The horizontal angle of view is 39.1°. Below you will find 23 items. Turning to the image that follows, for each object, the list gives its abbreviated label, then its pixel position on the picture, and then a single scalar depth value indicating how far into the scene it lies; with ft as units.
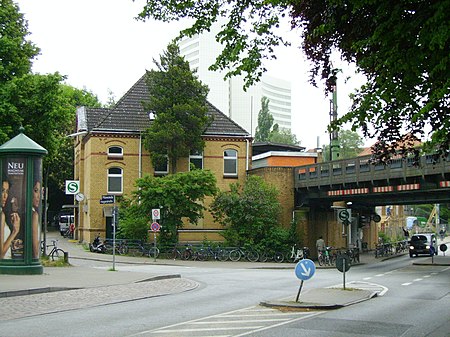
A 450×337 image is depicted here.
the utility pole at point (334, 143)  118.70
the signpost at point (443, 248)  130.31
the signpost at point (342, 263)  59.98
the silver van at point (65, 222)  178.40
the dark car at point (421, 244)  155.53
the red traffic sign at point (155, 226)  109.77
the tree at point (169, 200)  120.26
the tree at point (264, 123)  350.64
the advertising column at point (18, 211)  69.51
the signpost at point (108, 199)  87.51
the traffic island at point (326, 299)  48.42
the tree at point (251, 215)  126.21
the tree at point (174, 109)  134.51
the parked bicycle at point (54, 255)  94.28
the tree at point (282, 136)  336.02
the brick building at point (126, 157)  139.23
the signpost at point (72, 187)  91.76
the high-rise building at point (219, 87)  506.07
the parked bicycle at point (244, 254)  123.85
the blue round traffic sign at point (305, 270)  49.88
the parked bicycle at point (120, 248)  126.00
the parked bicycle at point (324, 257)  120.54
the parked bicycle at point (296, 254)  125.70
